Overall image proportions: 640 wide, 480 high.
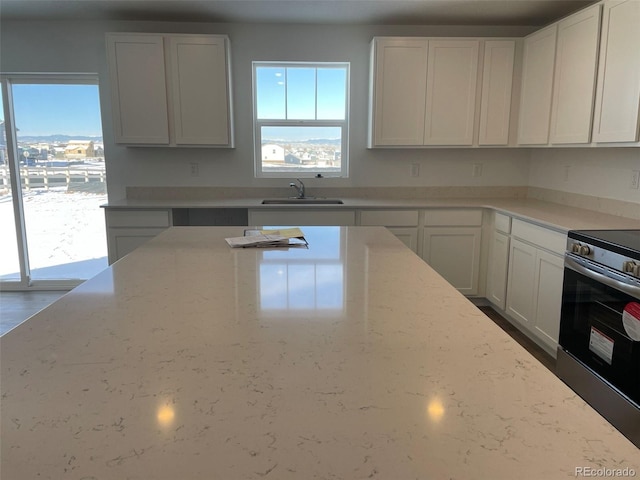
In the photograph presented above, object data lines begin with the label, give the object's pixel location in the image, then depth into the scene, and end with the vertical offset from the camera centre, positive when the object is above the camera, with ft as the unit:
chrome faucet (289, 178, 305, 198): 13.58 -0.63
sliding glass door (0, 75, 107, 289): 13.61 -0.49
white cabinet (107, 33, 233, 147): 11.99 +2.14
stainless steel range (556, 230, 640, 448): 6.24 -2.41
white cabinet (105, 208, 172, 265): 11.93 -1.57
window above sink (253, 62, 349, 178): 13.58 +1.51
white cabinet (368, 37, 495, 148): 12.26 +2.13
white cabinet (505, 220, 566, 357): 9.03 -2.49
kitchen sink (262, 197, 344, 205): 12.80 -0.98
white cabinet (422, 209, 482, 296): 12.09 -2.10
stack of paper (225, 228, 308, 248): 6.48 -1.08
